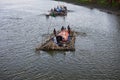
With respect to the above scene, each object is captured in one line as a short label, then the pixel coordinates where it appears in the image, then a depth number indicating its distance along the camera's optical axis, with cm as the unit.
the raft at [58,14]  9394
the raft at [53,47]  4884
